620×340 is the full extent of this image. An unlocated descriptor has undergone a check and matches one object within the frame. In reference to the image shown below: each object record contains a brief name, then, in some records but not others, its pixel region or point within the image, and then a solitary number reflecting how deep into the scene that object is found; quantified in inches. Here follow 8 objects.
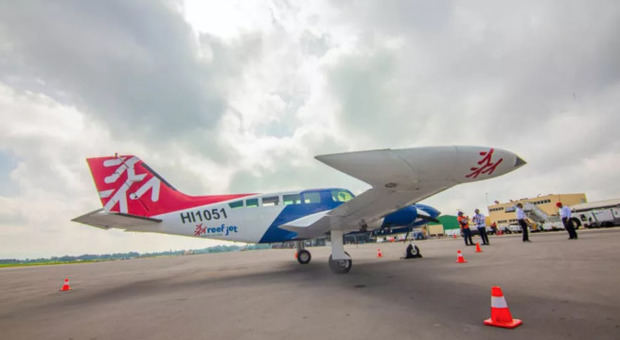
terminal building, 2682.1
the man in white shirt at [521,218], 588.1
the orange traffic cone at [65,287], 382.9
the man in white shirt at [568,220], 562.5
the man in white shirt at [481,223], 607.5
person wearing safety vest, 635.5
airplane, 342.6
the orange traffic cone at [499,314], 130.5
